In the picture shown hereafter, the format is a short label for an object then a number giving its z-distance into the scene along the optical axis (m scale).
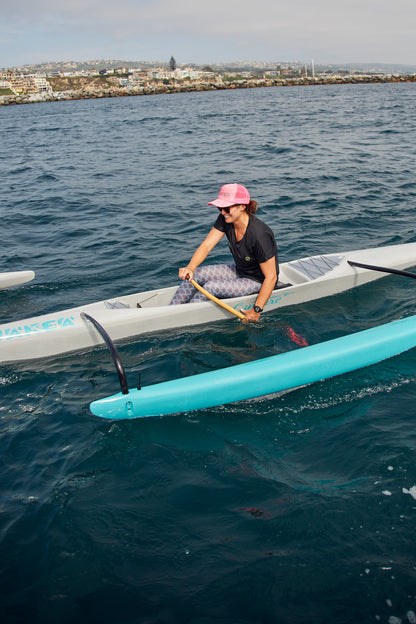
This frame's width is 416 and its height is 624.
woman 4.30
